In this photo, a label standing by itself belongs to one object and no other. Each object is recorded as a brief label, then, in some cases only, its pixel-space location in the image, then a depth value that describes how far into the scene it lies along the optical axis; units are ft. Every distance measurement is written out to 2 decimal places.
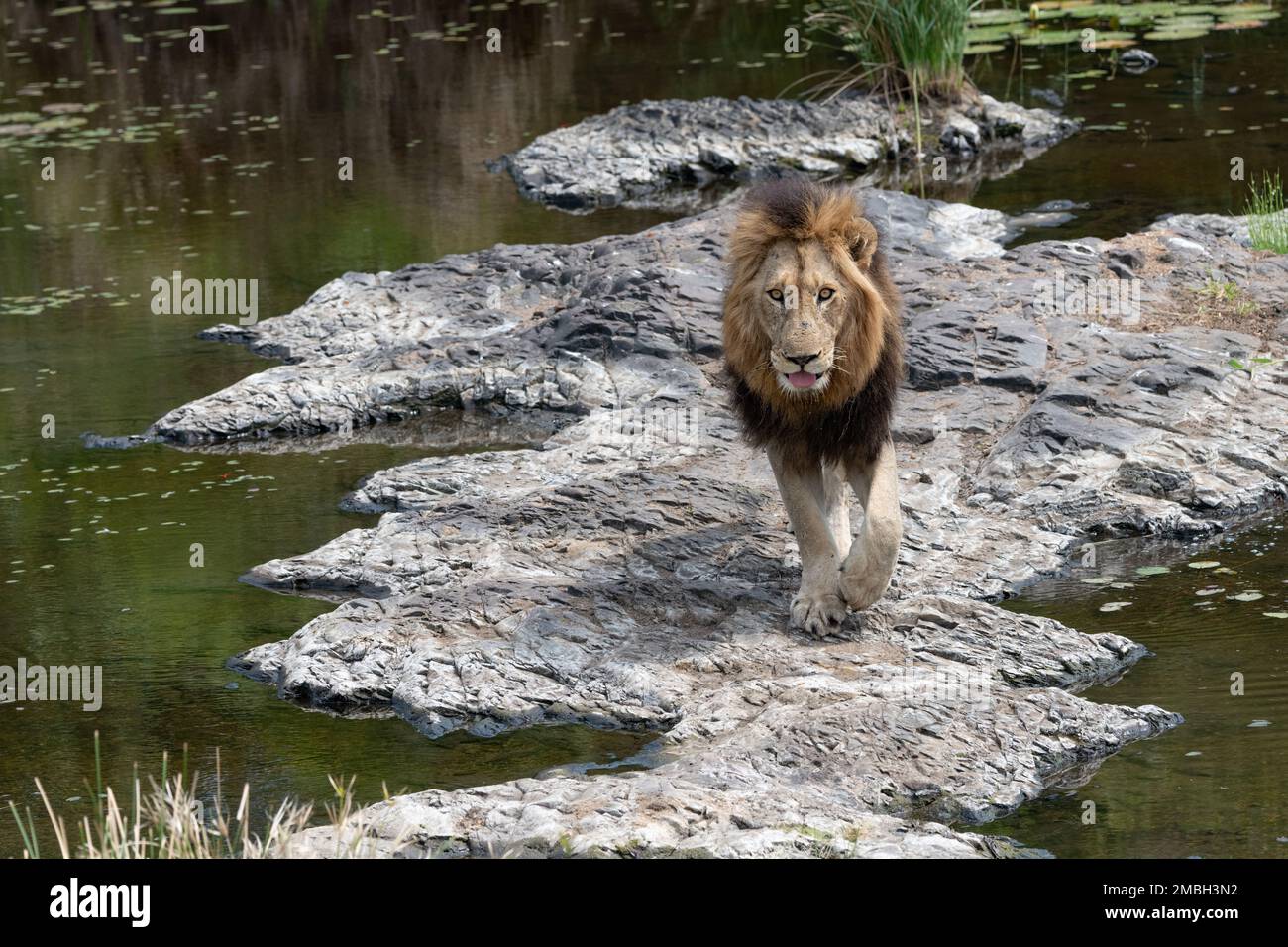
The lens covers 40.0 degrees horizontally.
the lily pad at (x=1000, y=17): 63.09
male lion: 21.79
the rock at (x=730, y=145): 48.14
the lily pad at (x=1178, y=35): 58.75
